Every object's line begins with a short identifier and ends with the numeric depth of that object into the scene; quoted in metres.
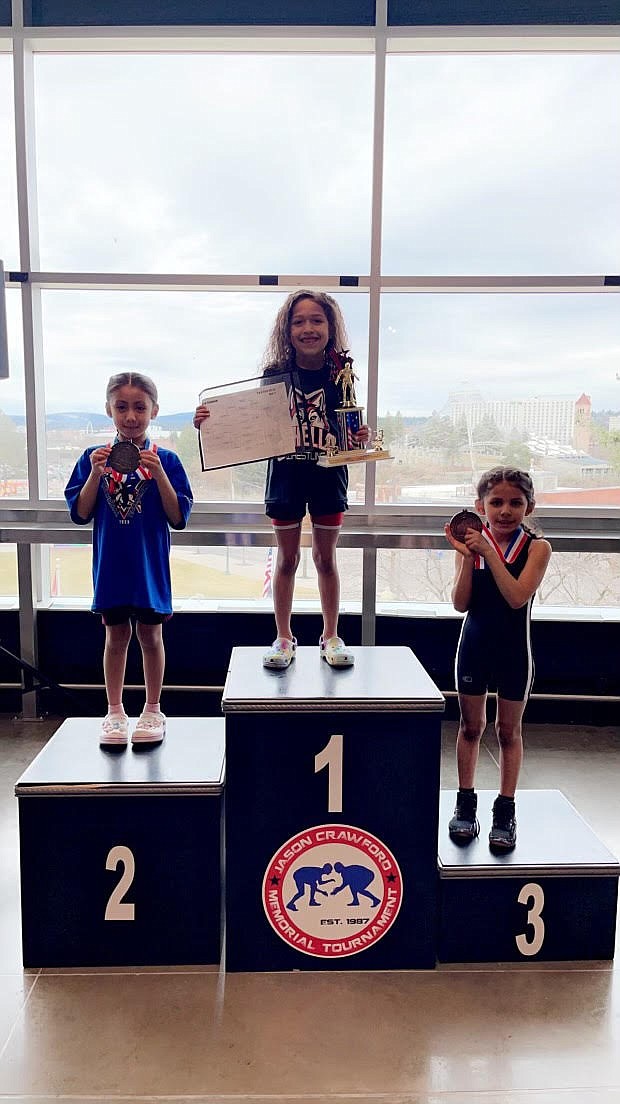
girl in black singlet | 2.17
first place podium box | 2.08
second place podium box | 2.12
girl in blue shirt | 2.30
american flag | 4.16
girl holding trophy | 2.40
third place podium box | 2.13
